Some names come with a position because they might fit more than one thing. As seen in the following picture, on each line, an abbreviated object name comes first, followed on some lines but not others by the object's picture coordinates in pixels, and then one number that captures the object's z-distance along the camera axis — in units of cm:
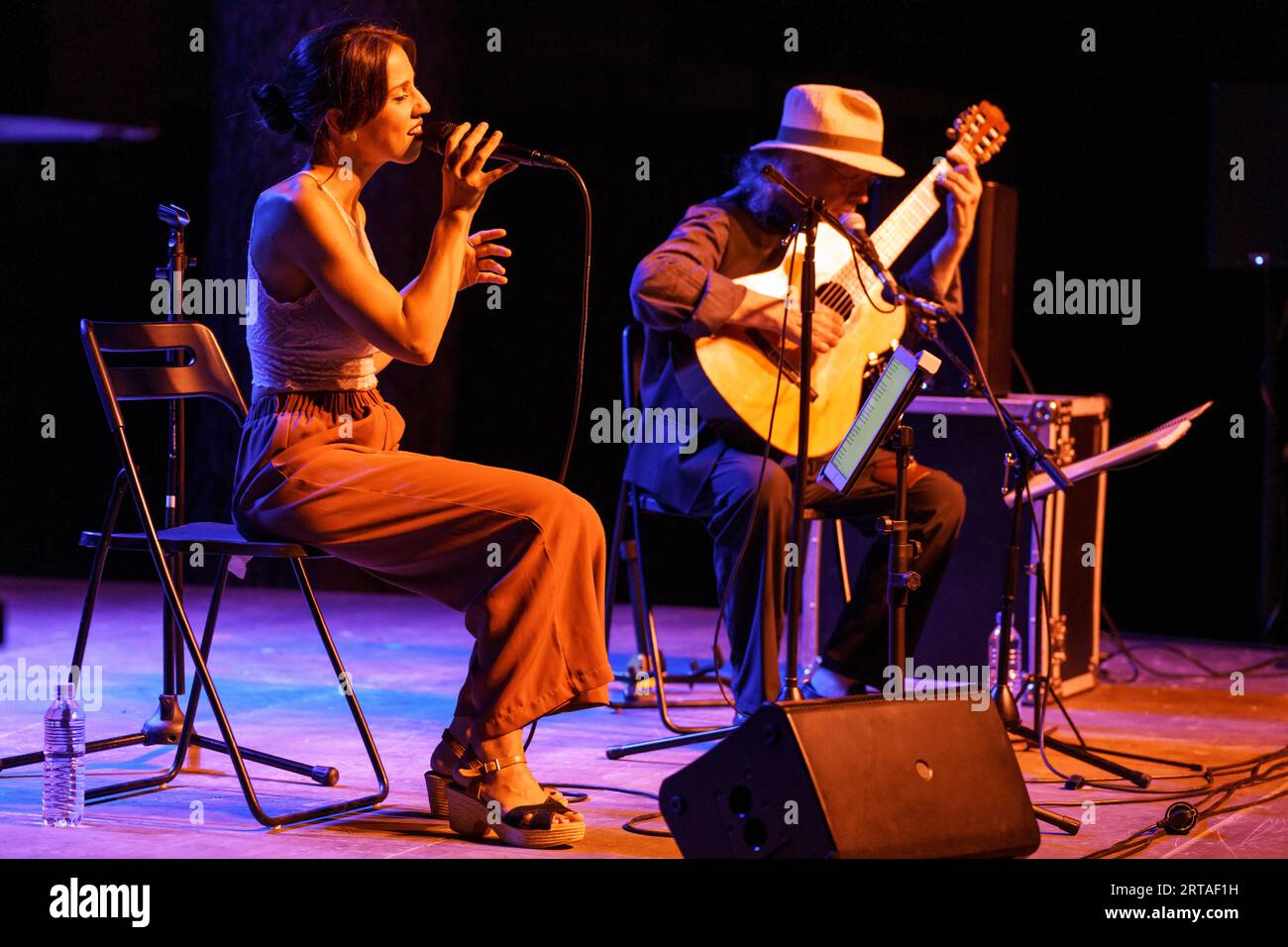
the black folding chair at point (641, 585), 803
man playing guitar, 725
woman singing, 554
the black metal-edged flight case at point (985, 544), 870
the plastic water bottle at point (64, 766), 571
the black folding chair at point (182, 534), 564
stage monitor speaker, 454
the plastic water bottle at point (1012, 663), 839
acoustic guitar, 745
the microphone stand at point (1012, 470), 632
